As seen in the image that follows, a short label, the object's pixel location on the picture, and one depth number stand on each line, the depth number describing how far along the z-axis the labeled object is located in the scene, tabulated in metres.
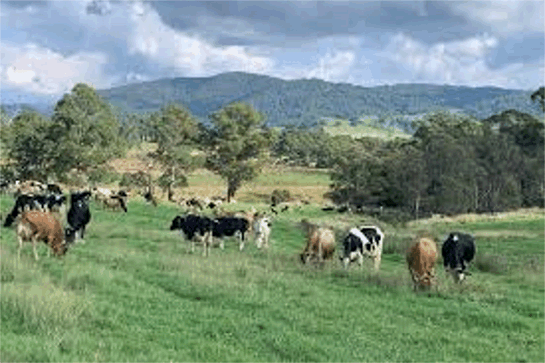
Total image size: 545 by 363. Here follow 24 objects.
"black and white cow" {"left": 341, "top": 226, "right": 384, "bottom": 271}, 25.86
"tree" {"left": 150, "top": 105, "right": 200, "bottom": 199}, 91.44
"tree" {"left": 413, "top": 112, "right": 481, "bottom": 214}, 86.31
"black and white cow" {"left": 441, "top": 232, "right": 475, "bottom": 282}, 25.06
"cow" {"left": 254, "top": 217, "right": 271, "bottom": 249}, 32.83
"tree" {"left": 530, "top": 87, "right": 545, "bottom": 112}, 95.56
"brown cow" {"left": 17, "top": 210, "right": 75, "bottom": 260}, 22.20
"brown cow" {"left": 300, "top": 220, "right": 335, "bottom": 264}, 26.44
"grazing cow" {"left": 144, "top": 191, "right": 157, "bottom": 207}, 56.86
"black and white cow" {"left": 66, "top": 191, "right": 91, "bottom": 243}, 28.09
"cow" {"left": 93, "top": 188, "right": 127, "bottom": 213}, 45.30
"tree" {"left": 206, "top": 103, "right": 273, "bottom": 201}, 92.44
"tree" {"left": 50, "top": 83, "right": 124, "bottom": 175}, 74.81
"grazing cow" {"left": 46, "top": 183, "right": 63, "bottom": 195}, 47.11
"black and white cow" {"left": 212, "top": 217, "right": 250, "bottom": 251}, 30.17
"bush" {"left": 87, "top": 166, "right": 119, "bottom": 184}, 76.56
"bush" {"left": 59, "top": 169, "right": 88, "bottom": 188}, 76.75
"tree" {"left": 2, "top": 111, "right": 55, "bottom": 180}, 77.62
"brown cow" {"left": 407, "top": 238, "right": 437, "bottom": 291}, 21.67
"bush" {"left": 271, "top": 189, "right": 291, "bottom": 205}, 99.44
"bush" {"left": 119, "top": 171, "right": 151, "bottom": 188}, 91.31
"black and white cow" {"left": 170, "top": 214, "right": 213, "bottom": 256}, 28.83
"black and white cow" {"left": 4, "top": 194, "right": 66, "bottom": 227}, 31.17
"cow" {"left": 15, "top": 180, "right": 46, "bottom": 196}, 46.53
